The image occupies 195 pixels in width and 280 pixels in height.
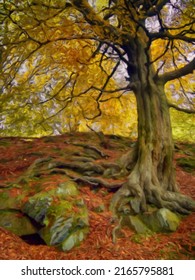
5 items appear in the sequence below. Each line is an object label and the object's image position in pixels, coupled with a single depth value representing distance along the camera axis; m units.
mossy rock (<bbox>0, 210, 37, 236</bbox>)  3.39
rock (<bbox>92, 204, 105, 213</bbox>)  3.80
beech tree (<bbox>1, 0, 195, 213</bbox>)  3.86
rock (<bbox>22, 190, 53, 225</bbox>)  3.41
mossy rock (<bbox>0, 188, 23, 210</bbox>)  3.63
